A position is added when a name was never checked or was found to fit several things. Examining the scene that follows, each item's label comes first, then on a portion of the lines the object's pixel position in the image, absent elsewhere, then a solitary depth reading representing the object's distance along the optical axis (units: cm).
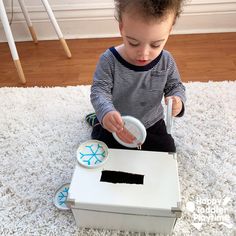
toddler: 60
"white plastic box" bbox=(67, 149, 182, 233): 62
